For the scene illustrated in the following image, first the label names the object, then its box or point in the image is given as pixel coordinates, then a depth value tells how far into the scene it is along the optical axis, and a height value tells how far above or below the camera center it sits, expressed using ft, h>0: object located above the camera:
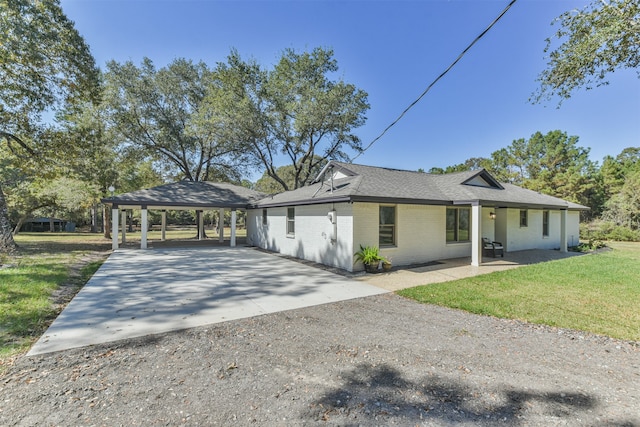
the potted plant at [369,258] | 28.60 -4.52
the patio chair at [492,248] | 38.27 -4.69
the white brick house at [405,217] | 30.22 -0.31
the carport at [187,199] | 46.16 +2.60
